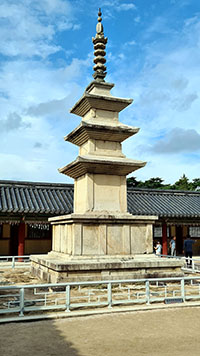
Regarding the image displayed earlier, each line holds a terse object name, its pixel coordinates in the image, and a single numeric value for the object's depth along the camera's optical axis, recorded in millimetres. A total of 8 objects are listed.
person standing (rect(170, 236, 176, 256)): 19644
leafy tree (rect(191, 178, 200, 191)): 55834
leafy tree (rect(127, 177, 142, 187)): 51975
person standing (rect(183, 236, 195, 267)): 14241
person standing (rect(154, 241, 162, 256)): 18125
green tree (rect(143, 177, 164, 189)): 55488
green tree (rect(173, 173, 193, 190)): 55075
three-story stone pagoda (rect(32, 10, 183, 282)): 9203
